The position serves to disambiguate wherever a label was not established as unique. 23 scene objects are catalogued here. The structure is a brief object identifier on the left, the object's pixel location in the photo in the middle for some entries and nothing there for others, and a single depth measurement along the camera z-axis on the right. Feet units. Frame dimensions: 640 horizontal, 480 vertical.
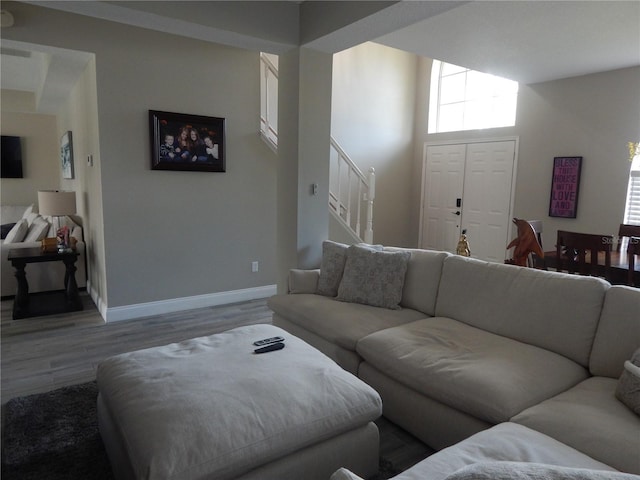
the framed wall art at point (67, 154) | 16.94
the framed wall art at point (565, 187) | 16.56
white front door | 19.13
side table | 12.82
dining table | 9.57
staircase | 14.80
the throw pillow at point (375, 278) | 9.50
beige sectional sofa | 5.19
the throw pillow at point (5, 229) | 19.44
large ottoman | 4.49
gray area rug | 6.02
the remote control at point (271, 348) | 6.60
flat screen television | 20.89
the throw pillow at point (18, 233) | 15.64
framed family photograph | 12.64
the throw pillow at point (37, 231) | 15.39
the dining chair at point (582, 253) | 9.52
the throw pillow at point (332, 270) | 10.51
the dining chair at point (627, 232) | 12.13
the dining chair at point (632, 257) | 9.34
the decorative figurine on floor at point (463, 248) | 9.97
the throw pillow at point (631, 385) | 5.11
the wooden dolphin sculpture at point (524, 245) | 9.23
